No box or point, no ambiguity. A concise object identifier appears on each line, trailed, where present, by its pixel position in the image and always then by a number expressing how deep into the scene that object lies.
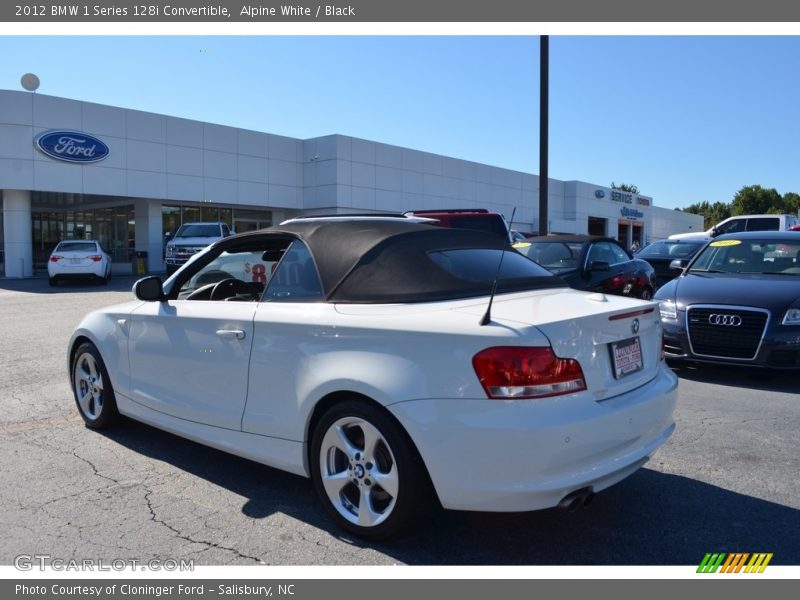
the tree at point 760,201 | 86.50
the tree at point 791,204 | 88.79
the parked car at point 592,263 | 9.99
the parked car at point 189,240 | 21.70
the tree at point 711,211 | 103.26
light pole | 13.98
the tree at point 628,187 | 125.24
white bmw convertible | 2.90
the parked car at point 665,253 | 16.58
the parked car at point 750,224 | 20.28
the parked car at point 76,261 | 20.88
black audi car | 6.55
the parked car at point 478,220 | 12.05
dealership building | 25.55
